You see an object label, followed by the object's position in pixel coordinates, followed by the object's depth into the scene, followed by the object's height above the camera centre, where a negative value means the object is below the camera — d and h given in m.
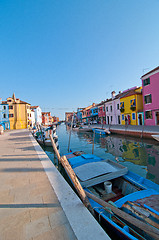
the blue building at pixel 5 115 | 37.12 +2.28
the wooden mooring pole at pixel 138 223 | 1.94 -1.83
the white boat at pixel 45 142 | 14.90 -2.70
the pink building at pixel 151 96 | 18.17 +3.80
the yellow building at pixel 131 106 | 22.62 +2.62
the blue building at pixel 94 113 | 40.80 +2.50
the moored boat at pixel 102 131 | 22.00 -2.18
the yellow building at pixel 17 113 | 38.38 +2.90
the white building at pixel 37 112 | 57.77 +4.71
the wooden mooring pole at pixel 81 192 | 2.80 -1.77
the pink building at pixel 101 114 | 35.33 +1.97
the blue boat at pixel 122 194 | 2.62 -2.32
